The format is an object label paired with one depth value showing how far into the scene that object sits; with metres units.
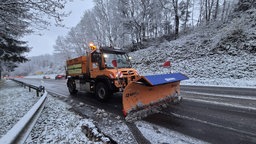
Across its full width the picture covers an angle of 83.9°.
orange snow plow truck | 4.18
